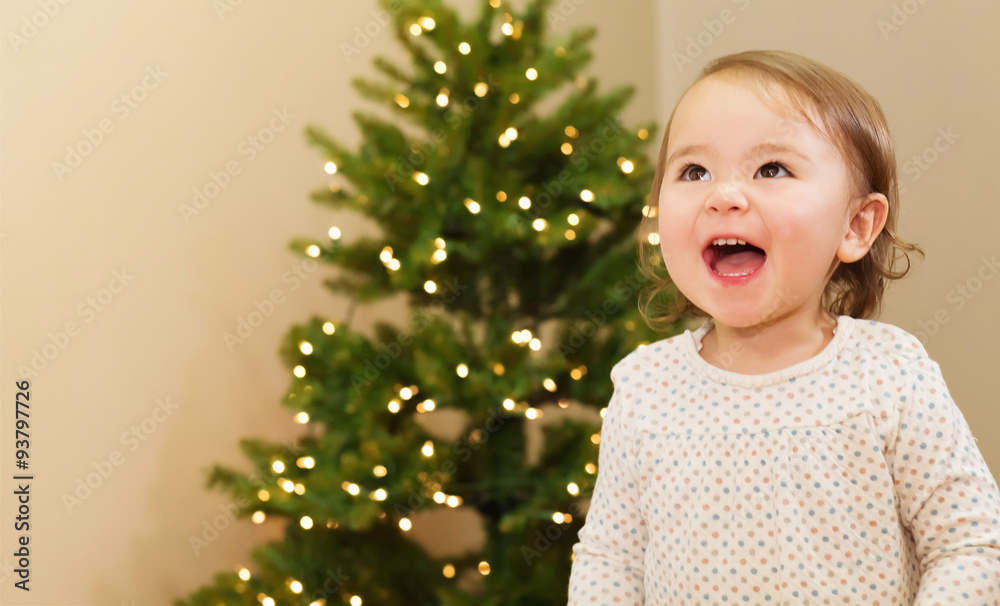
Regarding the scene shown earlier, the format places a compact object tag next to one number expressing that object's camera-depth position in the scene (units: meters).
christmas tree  1.55
